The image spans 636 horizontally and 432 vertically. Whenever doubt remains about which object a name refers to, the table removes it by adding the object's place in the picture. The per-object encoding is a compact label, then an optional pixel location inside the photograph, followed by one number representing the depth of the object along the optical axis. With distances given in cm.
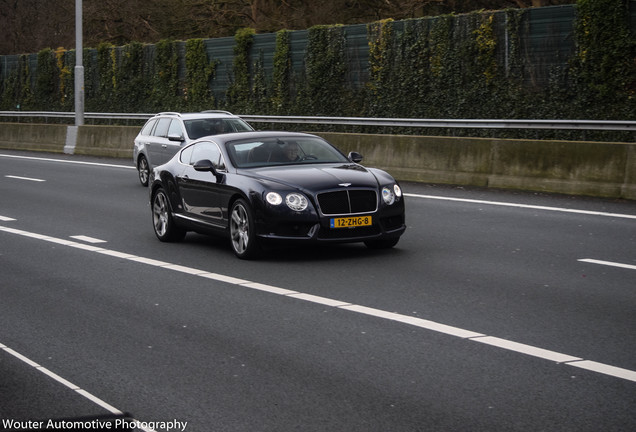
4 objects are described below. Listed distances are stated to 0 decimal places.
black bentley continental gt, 1116
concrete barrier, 1741
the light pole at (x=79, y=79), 3619
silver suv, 2102
